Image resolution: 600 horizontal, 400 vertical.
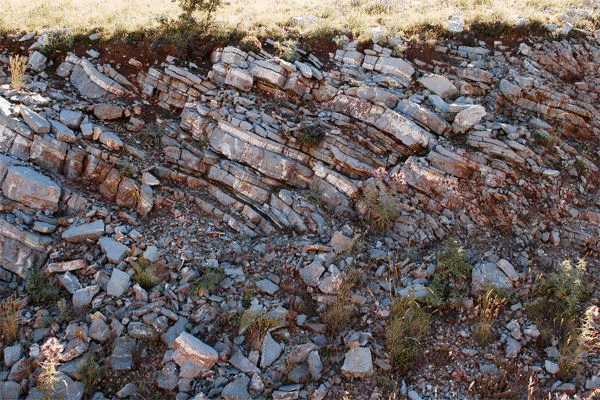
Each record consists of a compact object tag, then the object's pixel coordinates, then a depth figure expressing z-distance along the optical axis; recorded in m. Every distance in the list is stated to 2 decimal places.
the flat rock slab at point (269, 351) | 5.70
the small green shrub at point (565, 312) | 5.62
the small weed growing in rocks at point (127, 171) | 7.66
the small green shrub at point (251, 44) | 9.39
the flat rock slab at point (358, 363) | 5.55
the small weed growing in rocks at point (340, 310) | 6.10
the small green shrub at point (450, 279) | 6.20
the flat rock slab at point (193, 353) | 5.61
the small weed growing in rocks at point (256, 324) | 5.87
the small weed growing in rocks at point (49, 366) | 5.24
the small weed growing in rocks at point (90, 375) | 5.47
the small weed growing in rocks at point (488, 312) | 5.86
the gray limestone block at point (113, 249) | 6.66
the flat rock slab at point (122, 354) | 5.66
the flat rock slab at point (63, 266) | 6.63
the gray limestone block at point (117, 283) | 6.36
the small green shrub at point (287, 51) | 9.27
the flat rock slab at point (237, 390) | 5.34
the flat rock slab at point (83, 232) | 6.88
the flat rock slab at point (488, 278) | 6.36
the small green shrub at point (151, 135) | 8.34
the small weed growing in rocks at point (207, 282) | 6.35
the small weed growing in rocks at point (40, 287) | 6.42
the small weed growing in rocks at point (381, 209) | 7.34
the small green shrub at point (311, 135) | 8.08
